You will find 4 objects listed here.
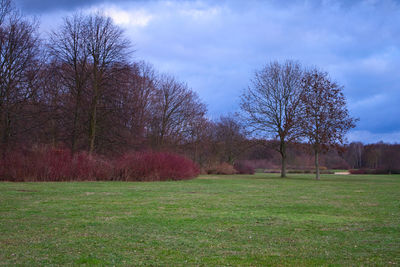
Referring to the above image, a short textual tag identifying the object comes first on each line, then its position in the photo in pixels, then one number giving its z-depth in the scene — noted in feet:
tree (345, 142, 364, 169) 342.23
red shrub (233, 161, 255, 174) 171.83
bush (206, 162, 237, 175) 154.81
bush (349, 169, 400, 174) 199.92
